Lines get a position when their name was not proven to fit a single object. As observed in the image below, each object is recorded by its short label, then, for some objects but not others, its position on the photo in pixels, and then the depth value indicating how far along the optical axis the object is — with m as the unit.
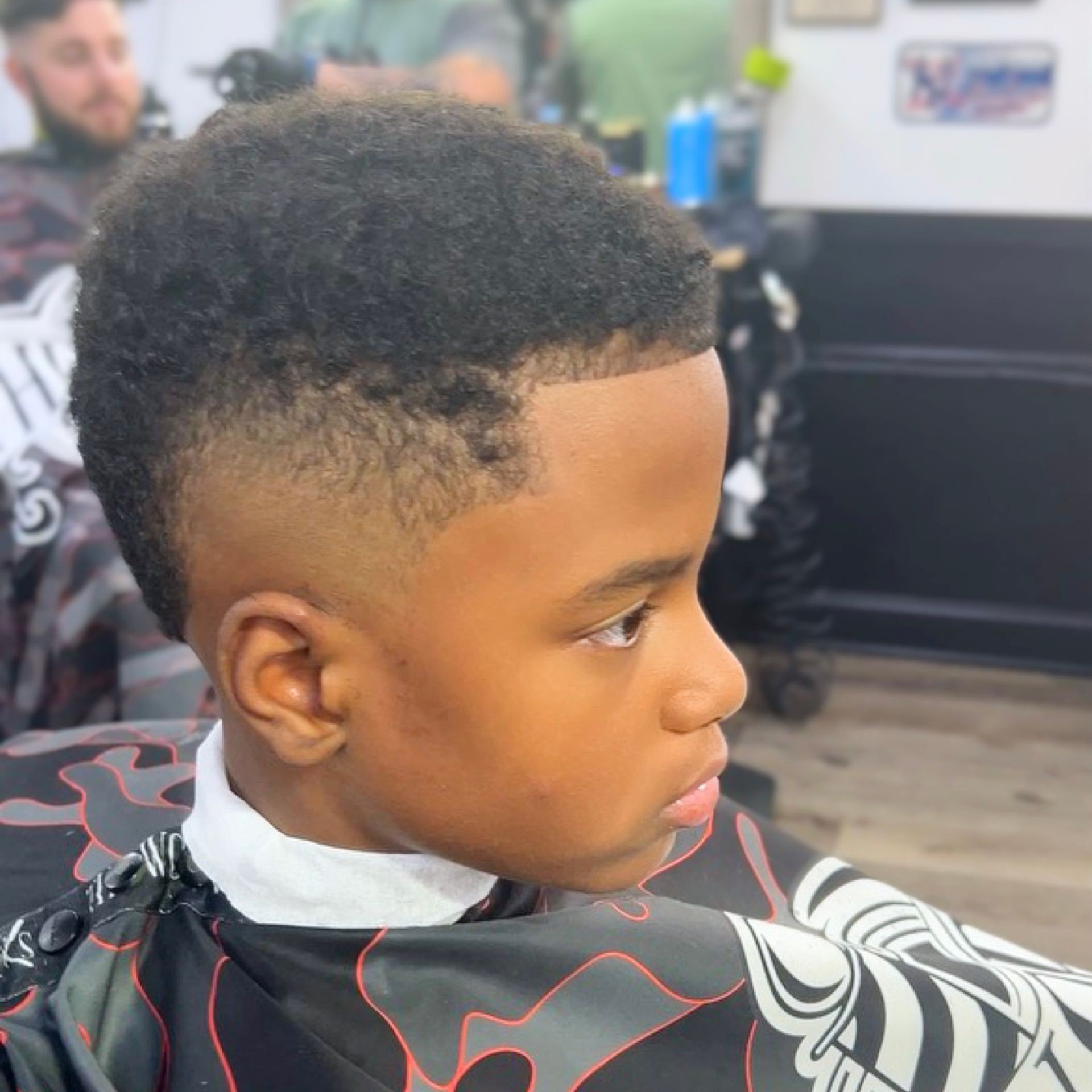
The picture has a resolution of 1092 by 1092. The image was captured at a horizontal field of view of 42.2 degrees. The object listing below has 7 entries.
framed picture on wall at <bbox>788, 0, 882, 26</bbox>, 2.78
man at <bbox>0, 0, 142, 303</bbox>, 2.54
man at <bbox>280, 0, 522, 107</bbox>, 2.77
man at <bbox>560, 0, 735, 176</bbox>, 2.89
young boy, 0.63
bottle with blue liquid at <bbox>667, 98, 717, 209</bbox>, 2.63
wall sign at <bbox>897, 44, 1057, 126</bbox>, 2.72
